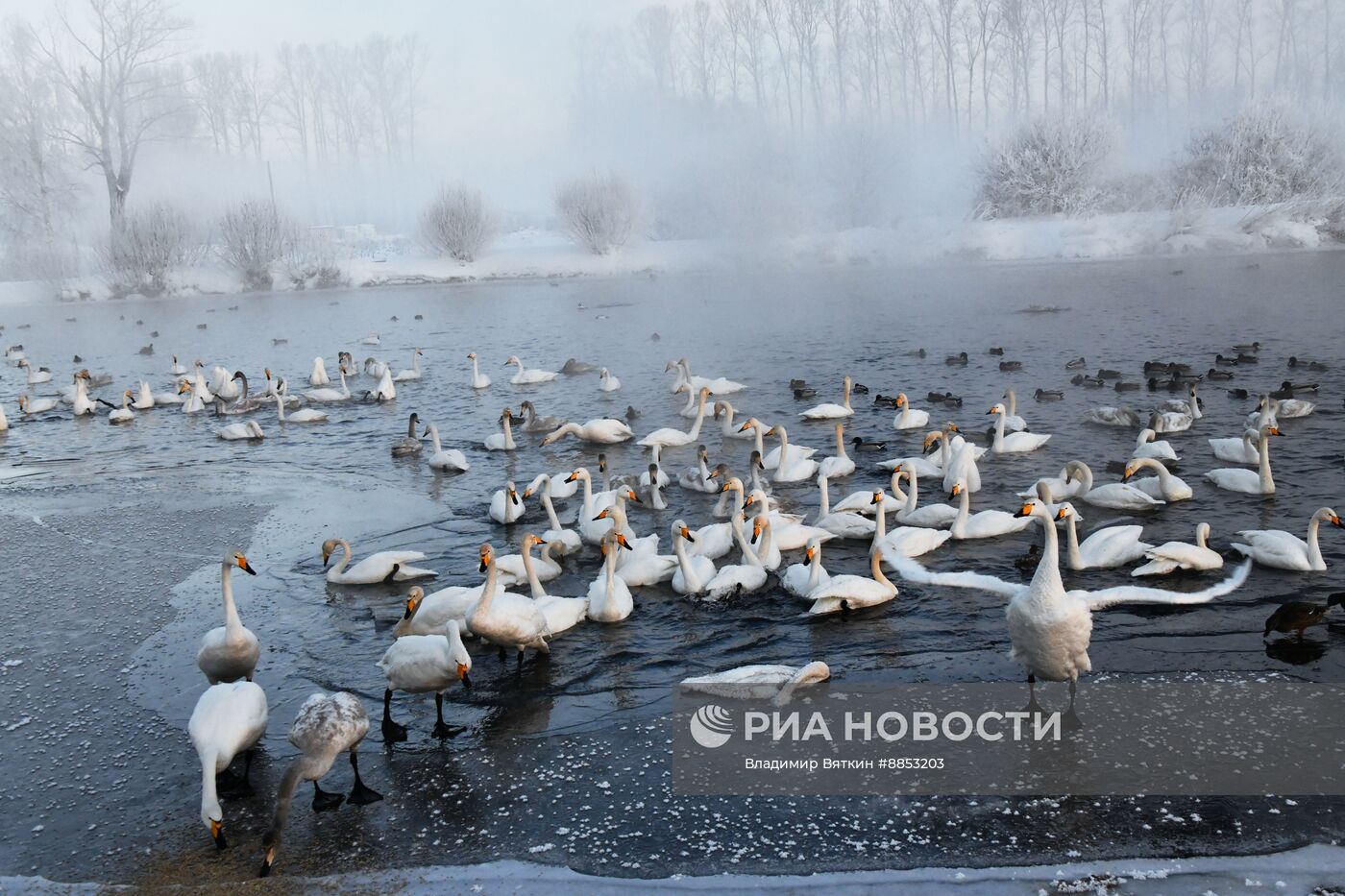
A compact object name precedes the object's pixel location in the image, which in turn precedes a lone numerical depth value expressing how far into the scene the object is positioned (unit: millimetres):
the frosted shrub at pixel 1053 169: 48281
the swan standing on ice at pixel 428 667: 6301
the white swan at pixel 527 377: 20078
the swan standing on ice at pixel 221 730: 5211
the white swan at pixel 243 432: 16266
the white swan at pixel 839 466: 11789
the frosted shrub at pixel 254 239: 49719
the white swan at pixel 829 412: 15094
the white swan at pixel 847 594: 7703
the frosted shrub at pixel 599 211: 50844
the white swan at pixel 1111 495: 9992
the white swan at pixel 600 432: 14297
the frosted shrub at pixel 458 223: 52031
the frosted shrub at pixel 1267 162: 44844
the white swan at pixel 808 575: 8039
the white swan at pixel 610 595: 7785
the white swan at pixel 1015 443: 12500
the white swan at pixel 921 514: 9695
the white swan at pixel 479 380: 20141
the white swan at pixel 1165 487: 10188
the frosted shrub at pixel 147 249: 48812
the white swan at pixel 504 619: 6883
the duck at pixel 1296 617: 6844
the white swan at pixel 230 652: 6637
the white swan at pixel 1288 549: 8078
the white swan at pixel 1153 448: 11344
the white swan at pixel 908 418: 13961
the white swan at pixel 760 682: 6504
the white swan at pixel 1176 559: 8125
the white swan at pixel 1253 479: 10250
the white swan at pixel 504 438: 14109
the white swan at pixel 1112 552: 8422
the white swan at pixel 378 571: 8875
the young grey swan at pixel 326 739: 5418
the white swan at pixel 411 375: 21312
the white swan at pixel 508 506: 10484
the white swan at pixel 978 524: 9367
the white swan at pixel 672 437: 13664
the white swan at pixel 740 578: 8172
